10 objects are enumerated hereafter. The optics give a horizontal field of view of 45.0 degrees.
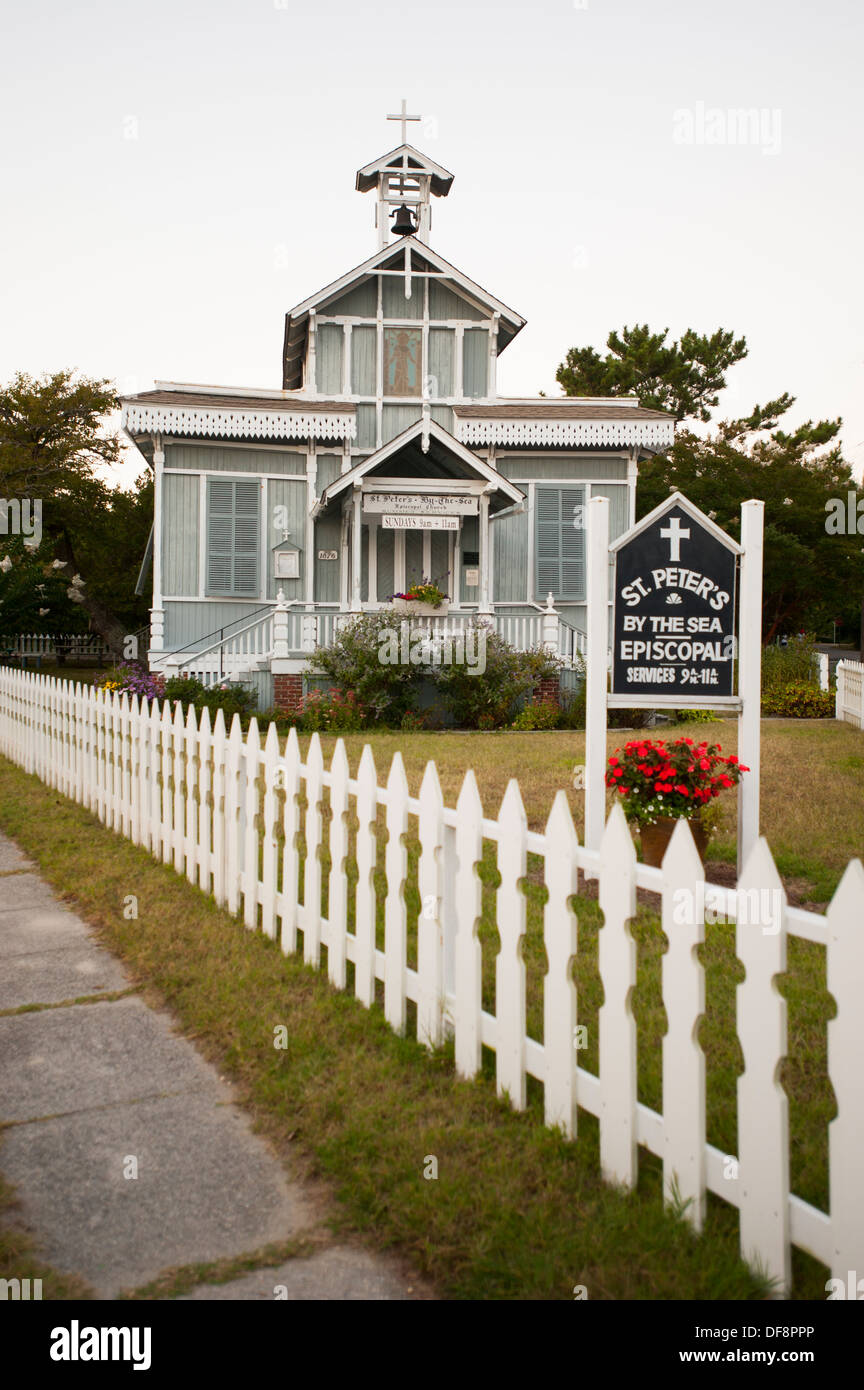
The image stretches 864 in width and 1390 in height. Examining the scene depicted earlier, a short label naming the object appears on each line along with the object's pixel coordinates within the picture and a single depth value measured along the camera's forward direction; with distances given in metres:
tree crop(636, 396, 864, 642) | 31.91
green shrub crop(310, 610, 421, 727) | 15.87
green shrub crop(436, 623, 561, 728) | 16.14
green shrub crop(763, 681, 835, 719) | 18.70
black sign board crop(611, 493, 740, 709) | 6.24
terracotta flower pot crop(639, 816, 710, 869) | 6.16
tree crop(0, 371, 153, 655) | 33.94
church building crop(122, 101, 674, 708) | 17.61
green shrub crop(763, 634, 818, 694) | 19.97
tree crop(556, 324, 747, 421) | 40.28
